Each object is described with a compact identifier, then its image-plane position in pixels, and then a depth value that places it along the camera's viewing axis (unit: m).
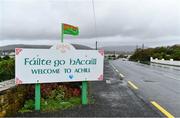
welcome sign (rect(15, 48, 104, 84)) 3.88
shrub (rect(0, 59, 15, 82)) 4.73
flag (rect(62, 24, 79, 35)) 6.07
